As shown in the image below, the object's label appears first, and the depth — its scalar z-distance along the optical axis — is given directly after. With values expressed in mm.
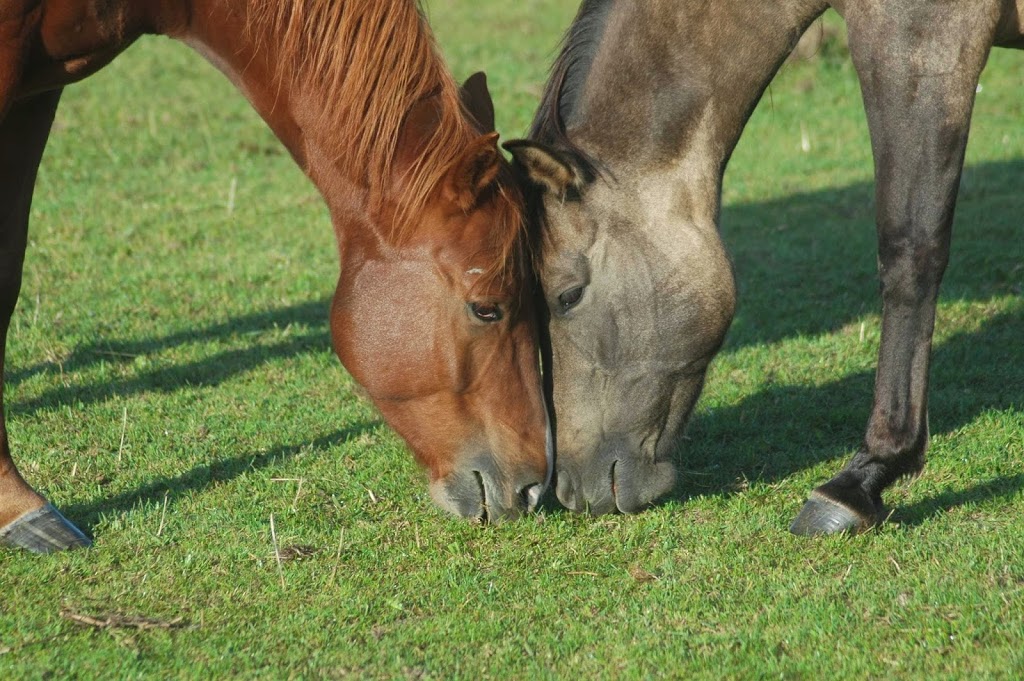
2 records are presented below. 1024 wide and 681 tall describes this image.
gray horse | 7543
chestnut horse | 6824
